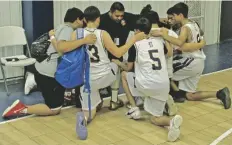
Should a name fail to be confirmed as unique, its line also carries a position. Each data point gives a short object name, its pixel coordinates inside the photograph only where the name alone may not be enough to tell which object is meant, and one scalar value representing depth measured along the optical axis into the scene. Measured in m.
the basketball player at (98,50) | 5.18
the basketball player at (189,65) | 5.93
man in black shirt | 5.87
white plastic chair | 6.64
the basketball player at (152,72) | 5.15
